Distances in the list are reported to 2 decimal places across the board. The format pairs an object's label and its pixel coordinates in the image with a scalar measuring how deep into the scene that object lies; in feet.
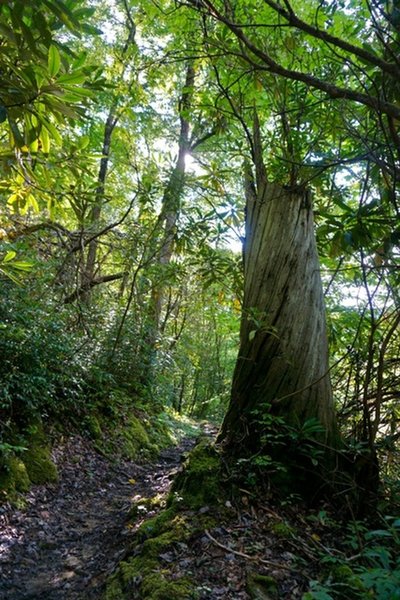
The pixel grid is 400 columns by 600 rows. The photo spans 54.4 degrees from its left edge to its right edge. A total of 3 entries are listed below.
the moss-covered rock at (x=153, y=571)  6.98
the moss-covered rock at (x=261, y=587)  6.98
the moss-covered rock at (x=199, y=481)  9.75
